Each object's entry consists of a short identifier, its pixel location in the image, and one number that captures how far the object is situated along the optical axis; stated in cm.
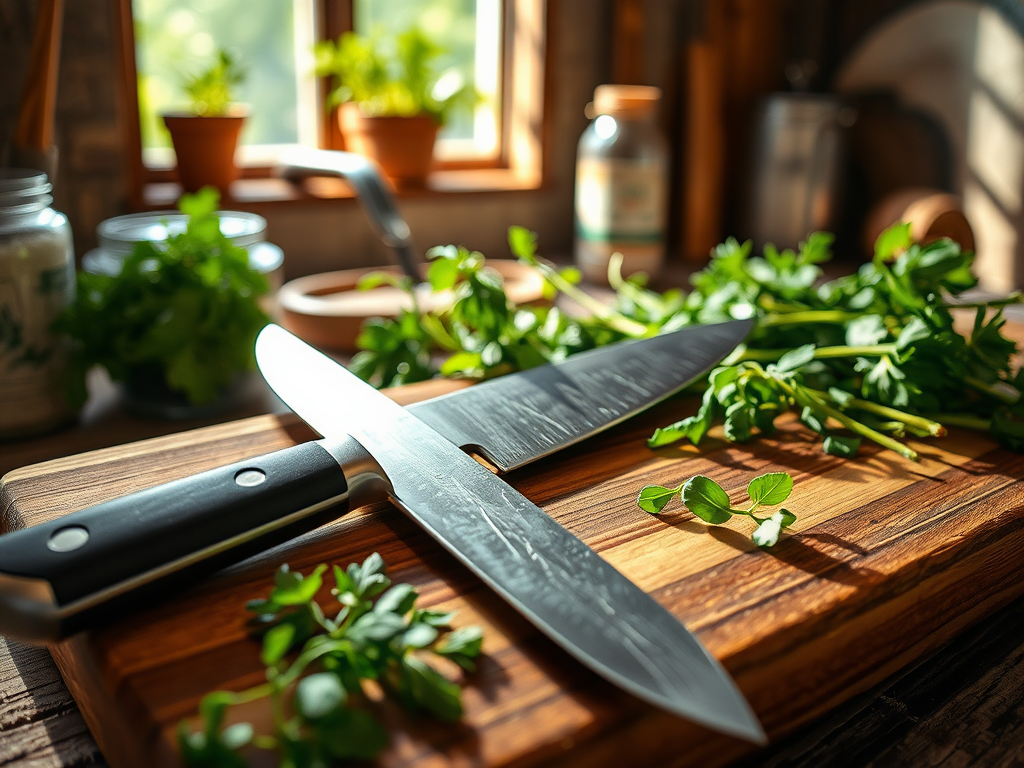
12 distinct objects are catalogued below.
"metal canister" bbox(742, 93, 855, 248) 157
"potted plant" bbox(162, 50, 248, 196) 130
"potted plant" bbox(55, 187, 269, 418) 77
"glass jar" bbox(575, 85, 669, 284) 136
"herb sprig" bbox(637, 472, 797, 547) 49
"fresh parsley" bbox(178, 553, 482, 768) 32
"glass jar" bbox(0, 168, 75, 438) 72
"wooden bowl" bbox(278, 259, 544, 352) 102
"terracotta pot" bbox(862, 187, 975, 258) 128
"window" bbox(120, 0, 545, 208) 139
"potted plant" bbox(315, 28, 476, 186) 143
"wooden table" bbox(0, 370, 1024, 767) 43
